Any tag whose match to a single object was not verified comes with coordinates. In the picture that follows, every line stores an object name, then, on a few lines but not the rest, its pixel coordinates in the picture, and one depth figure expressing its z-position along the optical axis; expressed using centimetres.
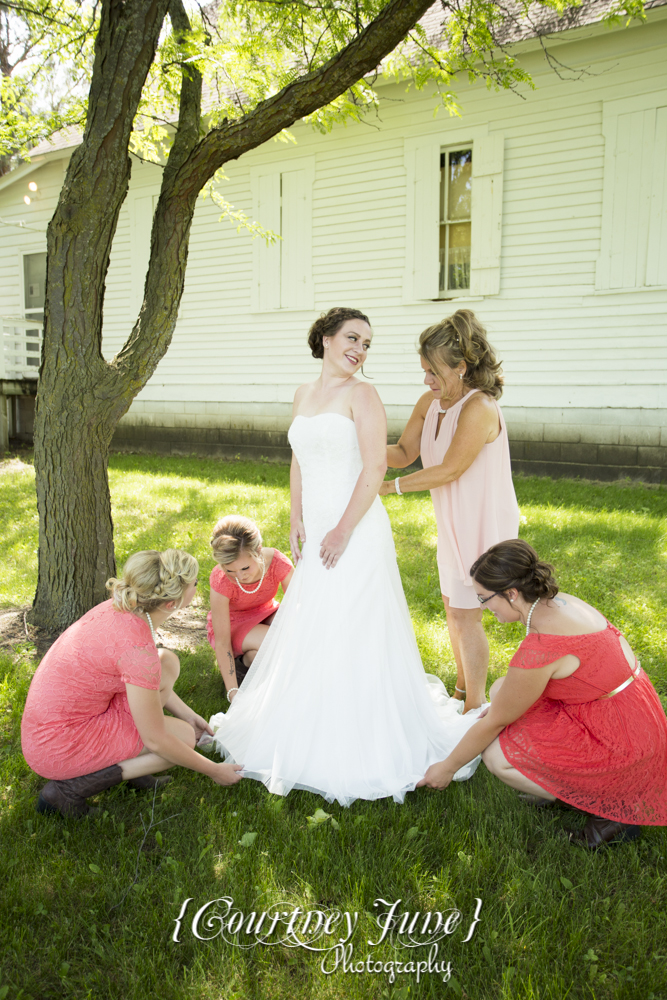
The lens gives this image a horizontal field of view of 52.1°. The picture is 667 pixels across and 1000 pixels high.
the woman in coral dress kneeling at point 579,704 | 244
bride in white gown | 303
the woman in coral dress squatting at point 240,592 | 355
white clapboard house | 852
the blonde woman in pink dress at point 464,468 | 321
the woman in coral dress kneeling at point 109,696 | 258
